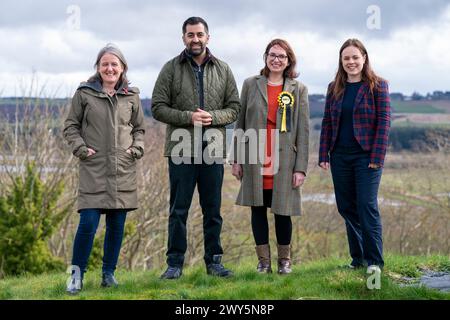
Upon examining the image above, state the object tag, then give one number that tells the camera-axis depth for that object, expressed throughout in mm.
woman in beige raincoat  5676
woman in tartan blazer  6047
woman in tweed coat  6082
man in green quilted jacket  5980
